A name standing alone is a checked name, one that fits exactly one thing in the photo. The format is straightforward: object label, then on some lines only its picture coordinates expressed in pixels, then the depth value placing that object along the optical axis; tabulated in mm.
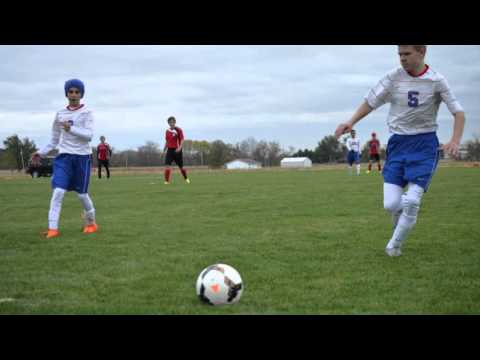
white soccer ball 3518
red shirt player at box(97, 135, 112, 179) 25953
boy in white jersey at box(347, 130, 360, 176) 27969
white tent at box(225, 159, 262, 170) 86750
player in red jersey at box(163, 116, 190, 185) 18906
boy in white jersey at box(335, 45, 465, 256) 5133
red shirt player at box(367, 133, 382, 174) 28656
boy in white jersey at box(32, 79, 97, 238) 7094
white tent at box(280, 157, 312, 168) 89456
